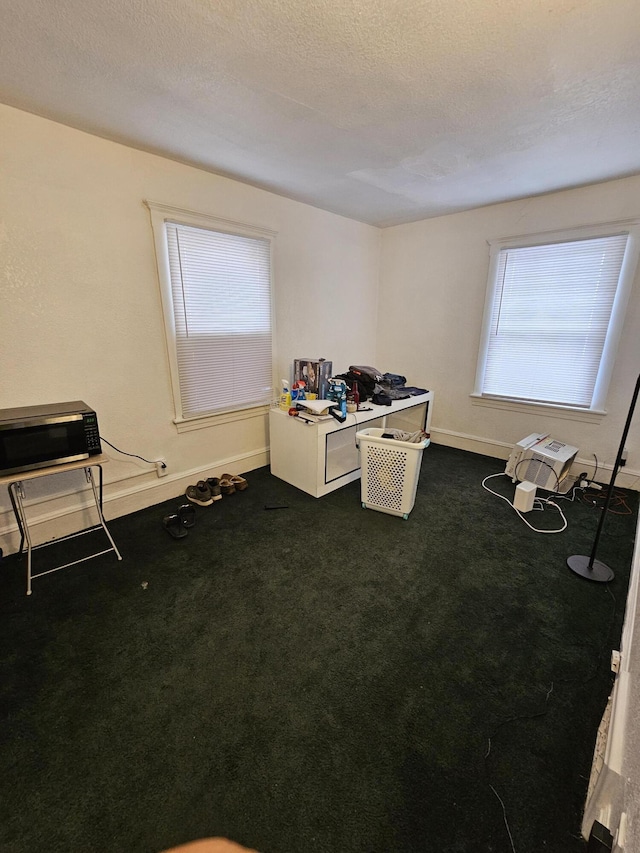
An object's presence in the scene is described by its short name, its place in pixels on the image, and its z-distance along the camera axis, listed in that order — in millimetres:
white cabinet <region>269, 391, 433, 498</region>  2766
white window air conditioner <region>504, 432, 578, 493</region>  2918
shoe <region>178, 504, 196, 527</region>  2457
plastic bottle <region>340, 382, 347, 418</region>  2883
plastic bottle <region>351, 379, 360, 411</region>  3158
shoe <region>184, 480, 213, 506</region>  2750
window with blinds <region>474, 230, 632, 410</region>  2844
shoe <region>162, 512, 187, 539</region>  2354
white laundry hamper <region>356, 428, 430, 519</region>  2426
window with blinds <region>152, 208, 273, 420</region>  2574
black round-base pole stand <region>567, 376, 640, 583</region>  1962
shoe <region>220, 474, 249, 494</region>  2947
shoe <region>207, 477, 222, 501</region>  2826
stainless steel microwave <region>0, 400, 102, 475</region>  1759
